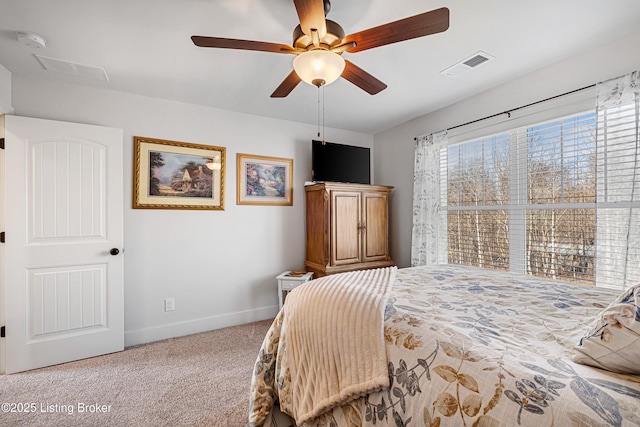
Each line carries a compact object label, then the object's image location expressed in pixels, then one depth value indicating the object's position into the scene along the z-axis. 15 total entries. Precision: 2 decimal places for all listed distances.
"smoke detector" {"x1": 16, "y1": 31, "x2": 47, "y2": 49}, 1.82
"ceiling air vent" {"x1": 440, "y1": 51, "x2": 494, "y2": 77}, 2.13
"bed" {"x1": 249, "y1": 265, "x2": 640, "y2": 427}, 0.64
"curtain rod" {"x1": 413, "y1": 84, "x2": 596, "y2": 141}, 2.14
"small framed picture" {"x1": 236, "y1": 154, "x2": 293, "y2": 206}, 3.33
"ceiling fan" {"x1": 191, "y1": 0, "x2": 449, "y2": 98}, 1.32
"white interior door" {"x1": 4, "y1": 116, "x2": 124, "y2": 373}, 2.28
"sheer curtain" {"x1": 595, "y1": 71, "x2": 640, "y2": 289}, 1.85
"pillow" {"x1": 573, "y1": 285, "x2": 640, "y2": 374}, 0.68
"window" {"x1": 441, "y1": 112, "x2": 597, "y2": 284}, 2.17
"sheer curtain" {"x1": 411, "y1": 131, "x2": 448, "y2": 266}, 3.18
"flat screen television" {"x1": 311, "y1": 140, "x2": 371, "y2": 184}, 3.55
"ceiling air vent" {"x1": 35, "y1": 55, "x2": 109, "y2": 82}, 2.16
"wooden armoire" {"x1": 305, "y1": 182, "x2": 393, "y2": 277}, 3.29
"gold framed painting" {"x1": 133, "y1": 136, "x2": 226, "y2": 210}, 2.83
